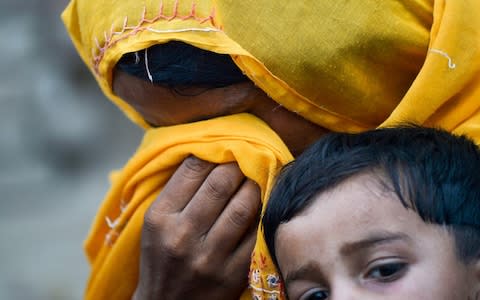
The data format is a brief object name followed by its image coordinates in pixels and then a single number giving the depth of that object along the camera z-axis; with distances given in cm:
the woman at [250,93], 123
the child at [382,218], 108
